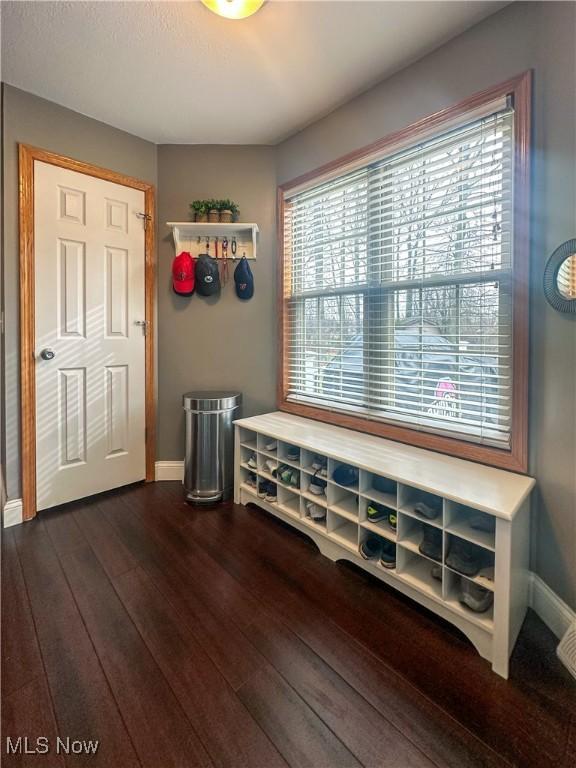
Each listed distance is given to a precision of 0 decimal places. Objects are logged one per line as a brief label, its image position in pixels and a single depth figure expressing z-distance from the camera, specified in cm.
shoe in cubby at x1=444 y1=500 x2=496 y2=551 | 126
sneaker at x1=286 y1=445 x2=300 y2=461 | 208
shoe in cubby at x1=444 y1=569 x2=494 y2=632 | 123
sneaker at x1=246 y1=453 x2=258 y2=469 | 225
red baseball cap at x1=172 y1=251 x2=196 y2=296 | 245
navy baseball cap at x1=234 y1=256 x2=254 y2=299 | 248
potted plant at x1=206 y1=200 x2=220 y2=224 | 243
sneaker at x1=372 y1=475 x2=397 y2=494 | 167
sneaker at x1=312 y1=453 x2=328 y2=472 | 191
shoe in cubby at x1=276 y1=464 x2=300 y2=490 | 200
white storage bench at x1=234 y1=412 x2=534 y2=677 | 118
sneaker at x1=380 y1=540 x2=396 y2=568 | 152
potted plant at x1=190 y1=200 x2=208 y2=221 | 243
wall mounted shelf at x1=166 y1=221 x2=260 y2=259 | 248
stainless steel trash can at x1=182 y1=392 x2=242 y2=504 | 232
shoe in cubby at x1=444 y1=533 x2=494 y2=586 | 127
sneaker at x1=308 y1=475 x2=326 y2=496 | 189
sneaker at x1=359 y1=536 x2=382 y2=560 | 158
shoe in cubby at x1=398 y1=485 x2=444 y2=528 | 139
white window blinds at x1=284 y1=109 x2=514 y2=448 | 154
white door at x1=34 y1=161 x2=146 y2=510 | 212
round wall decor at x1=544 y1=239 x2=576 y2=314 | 124
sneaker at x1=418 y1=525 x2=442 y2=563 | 137
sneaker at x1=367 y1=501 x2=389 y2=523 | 161
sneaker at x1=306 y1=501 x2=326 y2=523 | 187
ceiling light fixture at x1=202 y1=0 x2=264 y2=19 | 140
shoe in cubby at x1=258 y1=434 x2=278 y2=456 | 215
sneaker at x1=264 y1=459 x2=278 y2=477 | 209
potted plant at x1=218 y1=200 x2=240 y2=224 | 243
